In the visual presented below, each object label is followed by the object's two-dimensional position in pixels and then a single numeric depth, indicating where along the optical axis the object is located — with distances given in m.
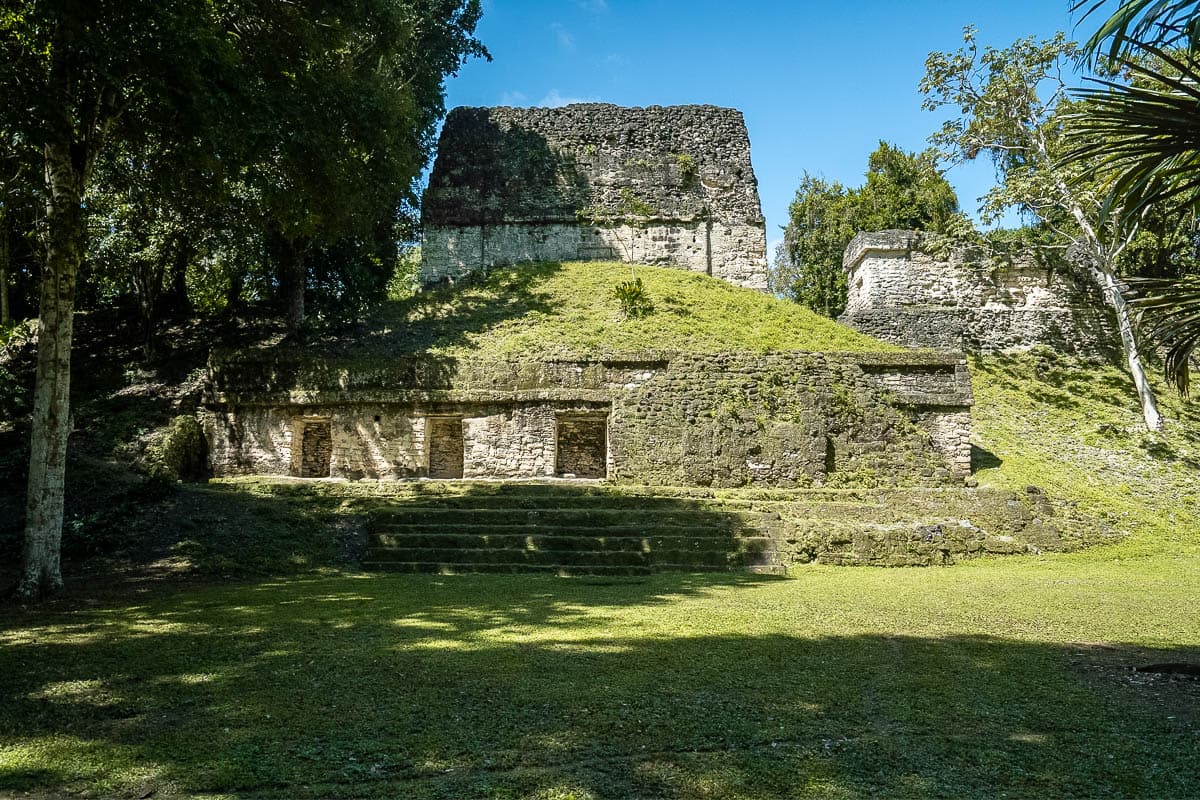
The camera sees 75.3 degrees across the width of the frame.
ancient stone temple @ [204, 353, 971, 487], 12.20
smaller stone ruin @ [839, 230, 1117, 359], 18.81
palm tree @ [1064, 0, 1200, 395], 3.46
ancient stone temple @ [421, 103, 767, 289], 21.34
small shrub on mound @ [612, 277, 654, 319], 16.30
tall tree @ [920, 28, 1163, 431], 16.66
